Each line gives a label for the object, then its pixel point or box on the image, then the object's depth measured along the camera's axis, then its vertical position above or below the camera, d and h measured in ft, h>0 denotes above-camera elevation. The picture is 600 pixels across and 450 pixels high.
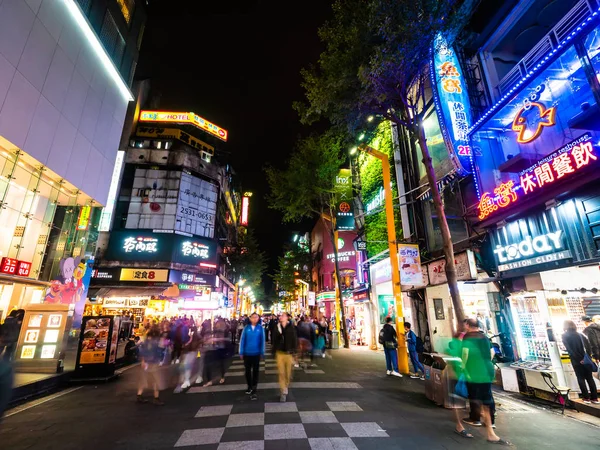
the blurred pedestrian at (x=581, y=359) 20.83 -3.57
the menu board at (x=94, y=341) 29.55 -2.54
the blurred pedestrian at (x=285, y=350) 23.09 -2.87
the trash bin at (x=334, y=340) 61.10 -5.54
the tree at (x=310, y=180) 64.08 +30.53
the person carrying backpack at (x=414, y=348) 32.07 -4.04
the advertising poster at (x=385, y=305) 59.31 +1.60
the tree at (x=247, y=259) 129.18 +25.01
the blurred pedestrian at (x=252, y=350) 23.03 -2.79
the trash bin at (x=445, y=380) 20.42 -4.84
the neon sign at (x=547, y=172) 21.94 +11.76
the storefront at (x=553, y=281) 23.66 +2.66
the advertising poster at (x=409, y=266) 36.32 +5.87
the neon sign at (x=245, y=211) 146.06 +52.47
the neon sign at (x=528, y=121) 25.19 +17.59
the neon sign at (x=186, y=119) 94.99 +67.37
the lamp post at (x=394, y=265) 34.65 +6.18
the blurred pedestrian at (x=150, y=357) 22.58 -3.25
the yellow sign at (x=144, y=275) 77.10 +10.79
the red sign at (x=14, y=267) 30.40 +5.47
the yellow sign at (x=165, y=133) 92.43 +58.56
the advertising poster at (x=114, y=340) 30.53 -2.58
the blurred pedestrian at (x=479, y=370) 16.17 -3.25
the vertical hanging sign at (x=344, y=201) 64.64 +26.11
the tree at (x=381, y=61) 29.86 +28.62
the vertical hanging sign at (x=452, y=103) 35.17 +26.21
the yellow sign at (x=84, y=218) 43.61 +14.83
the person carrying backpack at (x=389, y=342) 31.63 -3.17
